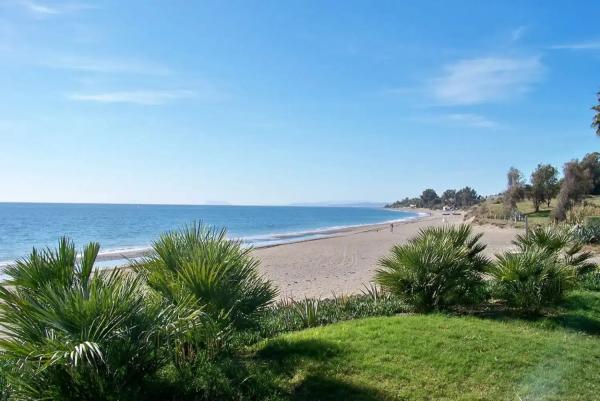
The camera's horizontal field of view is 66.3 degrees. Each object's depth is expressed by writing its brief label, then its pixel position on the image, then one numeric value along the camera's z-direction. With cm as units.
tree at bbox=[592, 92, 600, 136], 4141
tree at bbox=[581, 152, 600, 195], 6506
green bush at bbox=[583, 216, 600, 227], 2405
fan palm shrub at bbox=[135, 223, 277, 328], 484
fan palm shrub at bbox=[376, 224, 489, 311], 815
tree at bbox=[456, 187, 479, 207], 18000
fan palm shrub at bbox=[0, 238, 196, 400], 343
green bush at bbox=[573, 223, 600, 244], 2252
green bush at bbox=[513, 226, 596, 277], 1051
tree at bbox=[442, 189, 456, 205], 19144
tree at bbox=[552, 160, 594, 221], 3842
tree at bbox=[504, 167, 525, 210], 6391
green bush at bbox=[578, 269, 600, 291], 1138
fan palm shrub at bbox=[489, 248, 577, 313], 815
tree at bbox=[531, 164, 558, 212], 5719
